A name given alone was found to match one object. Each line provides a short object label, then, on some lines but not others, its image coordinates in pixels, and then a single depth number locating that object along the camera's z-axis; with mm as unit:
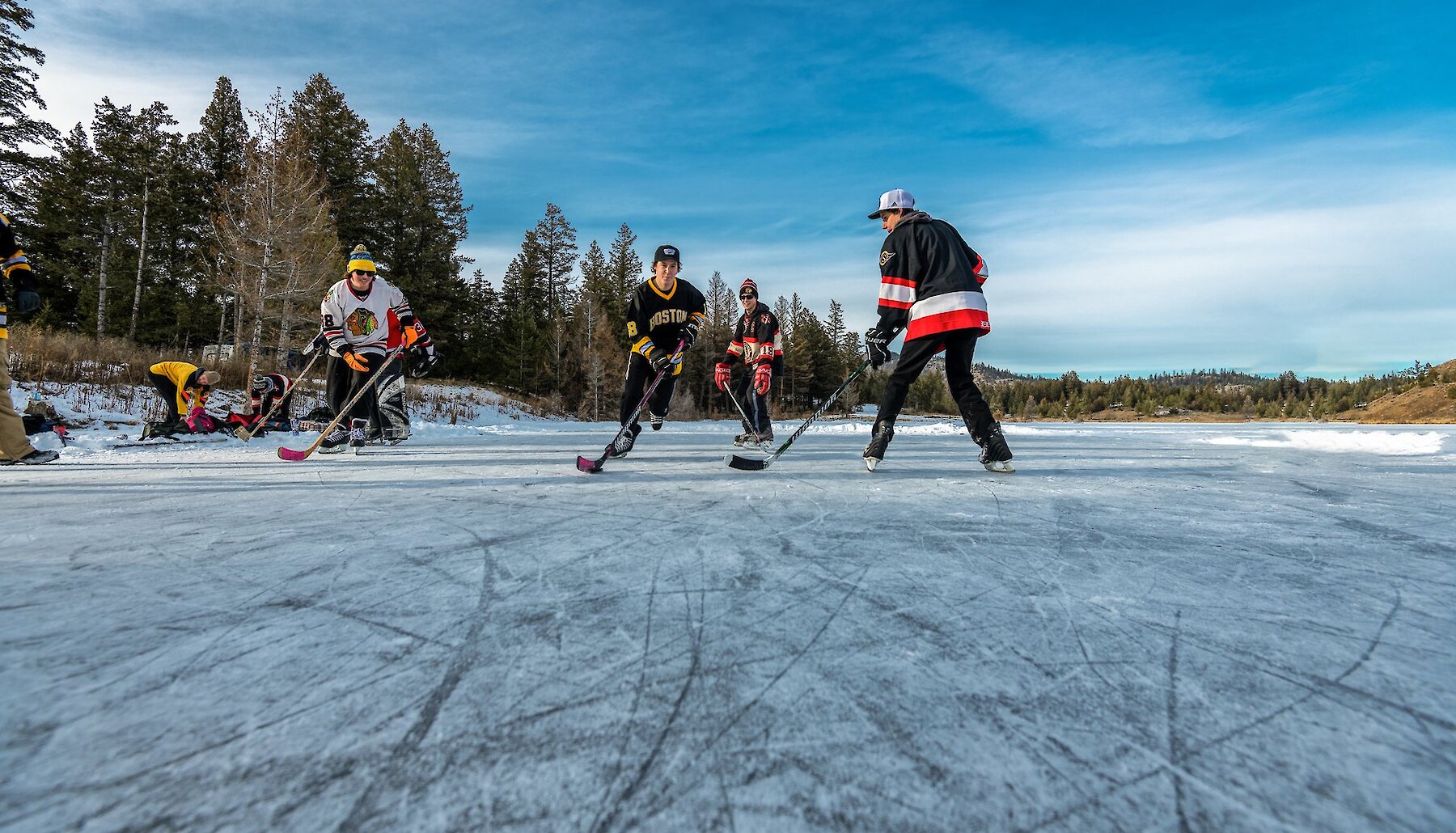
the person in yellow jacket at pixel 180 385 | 7879
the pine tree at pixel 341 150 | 28328
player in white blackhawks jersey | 6664
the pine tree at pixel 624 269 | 46094
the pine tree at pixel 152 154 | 27250
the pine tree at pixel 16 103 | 19297
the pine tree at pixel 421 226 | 29406
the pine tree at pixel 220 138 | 29766
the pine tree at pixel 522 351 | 37250
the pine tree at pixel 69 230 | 28406
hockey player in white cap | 4660
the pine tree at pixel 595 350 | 33531
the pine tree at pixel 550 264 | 43125
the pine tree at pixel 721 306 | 54094
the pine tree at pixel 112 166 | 27250
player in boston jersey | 6449
